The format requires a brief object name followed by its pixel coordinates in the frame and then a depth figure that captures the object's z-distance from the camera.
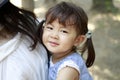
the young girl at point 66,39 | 1.47
